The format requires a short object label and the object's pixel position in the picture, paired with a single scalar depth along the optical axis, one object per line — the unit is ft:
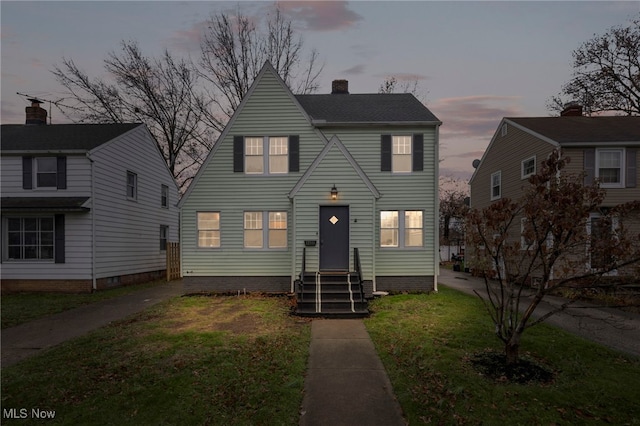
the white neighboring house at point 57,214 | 45.55
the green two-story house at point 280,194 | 42.45
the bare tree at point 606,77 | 79.77
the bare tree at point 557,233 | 16.52
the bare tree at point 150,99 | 76.38
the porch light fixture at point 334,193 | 38.91
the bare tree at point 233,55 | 78.59
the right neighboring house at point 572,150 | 47.39
